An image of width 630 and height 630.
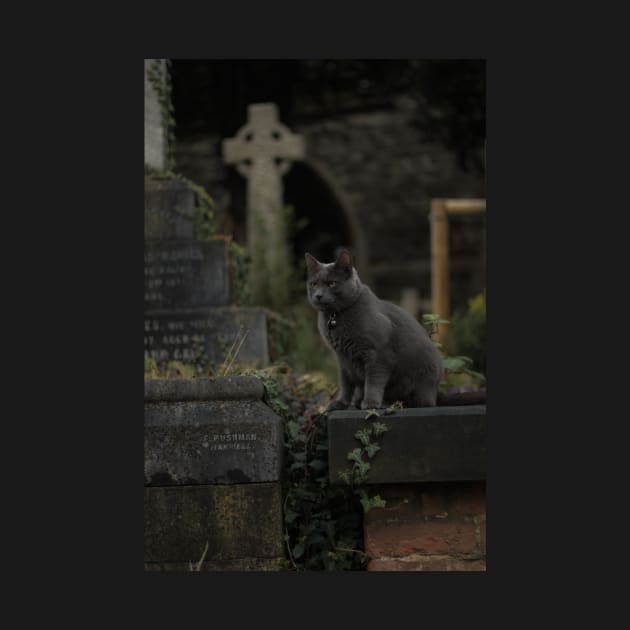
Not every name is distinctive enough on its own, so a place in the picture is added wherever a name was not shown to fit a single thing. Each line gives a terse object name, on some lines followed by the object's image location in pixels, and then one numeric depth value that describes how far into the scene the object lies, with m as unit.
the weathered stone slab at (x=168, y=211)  7.02
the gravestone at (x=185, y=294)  6.69
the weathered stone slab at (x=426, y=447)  4.64
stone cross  10.43
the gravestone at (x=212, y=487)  4.78
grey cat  4.85
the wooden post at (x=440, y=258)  8.64
